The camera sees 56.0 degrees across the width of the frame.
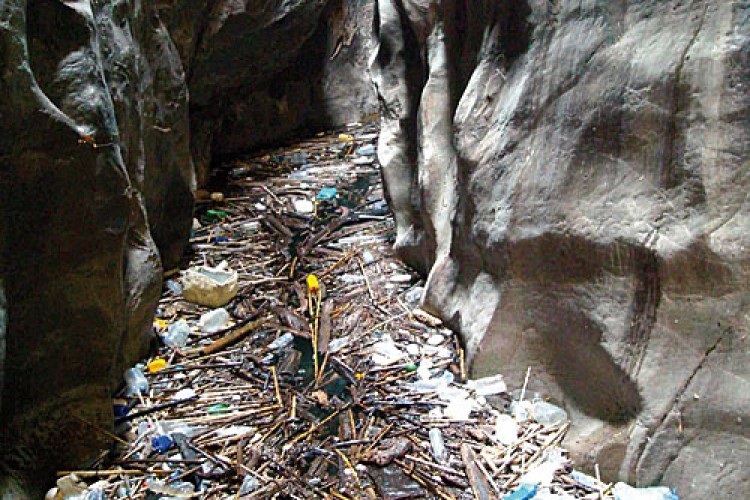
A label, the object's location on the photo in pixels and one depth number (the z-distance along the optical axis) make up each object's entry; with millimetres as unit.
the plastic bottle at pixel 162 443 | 3080
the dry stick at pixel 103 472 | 2872
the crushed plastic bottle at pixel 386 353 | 3689
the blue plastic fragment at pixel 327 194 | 6152
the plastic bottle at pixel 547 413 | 3043
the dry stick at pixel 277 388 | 3412
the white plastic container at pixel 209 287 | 4328
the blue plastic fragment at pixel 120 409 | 3297
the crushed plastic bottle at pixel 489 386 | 3322
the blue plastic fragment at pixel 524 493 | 2688
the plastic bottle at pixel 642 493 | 2455
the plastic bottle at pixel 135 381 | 3480
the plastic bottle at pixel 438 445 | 2973
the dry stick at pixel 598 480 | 2646
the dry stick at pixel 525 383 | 3234
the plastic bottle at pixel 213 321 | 4086
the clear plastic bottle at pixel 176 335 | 3924
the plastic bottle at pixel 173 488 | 2828
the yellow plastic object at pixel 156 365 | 3660
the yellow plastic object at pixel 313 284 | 4509
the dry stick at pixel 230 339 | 3855
